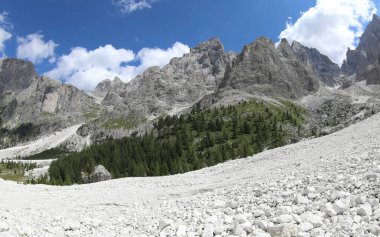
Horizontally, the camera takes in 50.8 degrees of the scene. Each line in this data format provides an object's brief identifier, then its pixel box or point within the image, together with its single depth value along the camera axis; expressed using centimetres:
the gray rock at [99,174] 11649
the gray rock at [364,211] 1332
